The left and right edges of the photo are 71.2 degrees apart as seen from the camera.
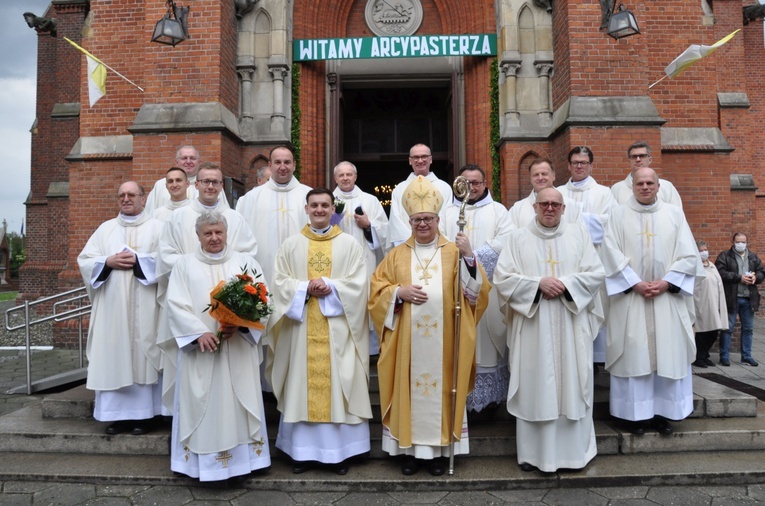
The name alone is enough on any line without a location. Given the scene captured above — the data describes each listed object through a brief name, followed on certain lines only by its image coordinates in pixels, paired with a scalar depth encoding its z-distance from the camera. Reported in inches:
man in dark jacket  326.3
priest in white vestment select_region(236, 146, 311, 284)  213.9
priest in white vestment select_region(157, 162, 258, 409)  180.4
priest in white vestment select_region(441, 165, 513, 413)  186.7
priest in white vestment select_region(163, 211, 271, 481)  154.2
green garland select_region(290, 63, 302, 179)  361.7
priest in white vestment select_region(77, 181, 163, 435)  184.2
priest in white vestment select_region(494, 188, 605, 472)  160.2
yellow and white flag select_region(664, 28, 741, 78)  287.0
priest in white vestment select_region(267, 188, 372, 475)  164.2
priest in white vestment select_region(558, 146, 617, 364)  216.1
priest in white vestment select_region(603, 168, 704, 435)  176.1
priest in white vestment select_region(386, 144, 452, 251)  209.5
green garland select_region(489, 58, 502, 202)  358.6
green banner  353.4
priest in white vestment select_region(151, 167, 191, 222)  207.8
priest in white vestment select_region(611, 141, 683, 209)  213.3
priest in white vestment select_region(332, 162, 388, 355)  219.1
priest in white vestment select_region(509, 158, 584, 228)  201.8
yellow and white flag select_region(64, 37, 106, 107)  323.3
